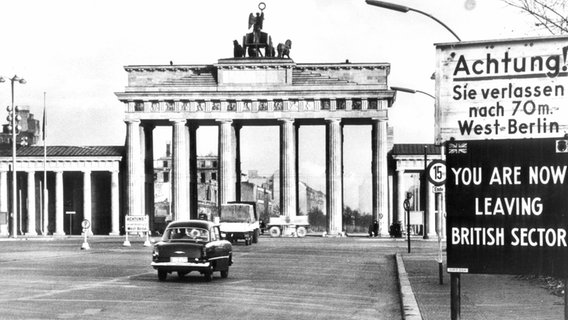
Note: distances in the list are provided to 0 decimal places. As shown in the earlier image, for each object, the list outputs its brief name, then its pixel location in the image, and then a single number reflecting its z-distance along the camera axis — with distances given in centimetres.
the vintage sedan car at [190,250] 2542
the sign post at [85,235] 5040
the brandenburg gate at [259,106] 8981
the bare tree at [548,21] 2131
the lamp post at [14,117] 6811
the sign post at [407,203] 4023
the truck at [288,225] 8594
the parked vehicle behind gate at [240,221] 6034
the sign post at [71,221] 9636
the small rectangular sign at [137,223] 5806
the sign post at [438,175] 2035
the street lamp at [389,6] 2020
